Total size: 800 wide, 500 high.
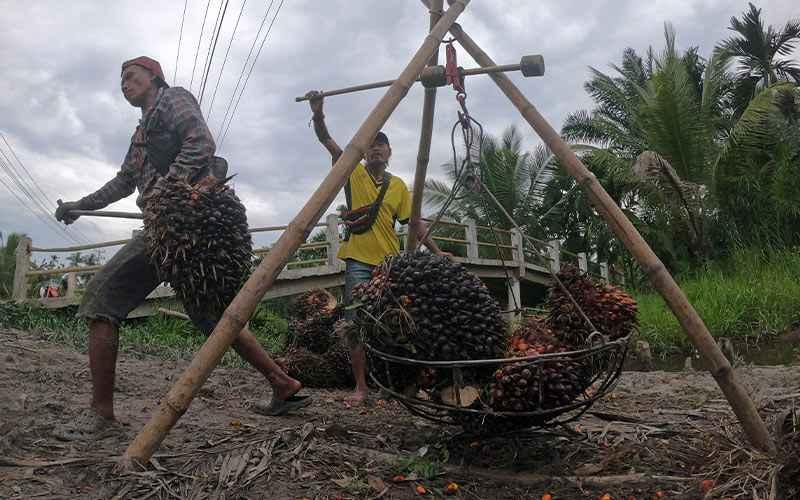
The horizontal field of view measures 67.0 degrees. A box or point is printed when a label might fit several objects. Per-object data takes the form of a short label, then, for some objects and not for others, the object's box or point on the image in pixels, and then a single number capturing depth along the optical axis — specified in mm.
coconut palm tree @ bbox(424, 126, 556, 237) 20234
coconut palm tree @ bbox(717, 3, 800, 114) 19344
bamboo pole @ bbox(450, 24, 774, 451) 2305
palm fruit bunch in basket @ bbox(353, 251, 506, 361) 2209
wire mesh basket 2113
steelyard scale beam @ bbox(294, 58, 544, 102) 2635
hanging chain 2490
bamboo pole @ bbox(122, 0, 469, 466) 2111
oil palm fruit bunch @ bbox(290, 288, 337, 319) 6129
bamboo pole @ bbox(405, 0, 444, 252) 2971
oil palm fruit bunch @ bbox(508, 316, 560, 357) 2256
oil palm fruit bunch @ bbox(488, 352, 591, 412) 2129
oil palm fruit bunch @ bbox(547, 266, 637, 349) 2572
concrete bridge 8734
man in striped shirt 2637
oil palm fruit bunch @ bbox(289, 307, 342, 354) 5707
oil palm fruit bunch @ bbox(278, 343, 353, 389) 5289
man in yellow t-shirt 3965
